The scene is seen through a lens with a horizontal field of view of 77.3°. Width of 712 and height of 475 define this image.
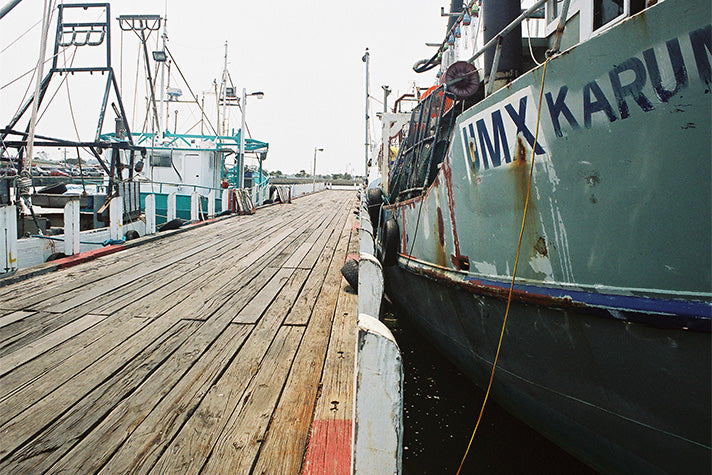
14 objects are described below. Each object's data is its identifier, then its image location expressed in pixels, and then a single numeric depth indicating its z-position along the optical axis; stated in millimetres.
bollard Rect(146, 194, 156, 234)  9672
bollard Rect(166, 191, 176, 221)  10780
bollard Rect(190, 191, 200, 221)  12156
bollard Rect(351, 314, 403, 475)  1462
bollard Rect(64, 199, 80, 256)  7070
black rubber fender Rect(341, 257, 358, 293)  5602
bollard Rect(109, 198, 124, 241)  8547
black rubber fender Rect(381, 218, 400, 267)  6219
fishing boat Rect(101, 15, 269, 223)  17172
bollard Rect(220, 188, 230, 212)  16828
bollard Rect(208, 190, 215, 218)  13281
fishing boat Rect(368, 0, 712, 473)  2104
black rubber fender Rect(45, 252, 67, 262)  7289
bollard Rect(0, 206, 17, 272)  5695
